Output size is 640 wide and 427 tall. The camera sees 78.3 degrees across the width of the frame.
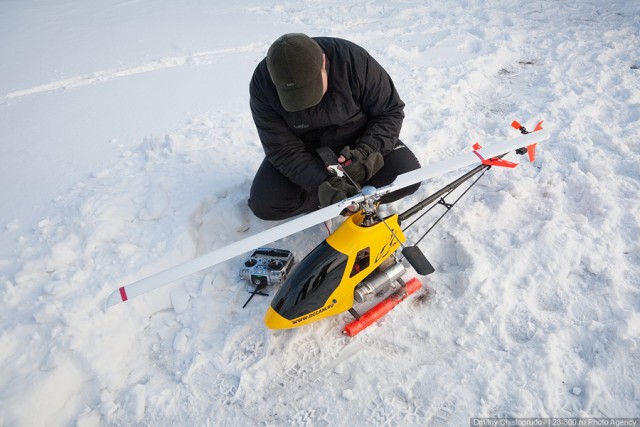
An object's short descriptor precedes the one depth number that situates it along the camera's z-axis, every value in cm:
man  284
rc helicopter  222
